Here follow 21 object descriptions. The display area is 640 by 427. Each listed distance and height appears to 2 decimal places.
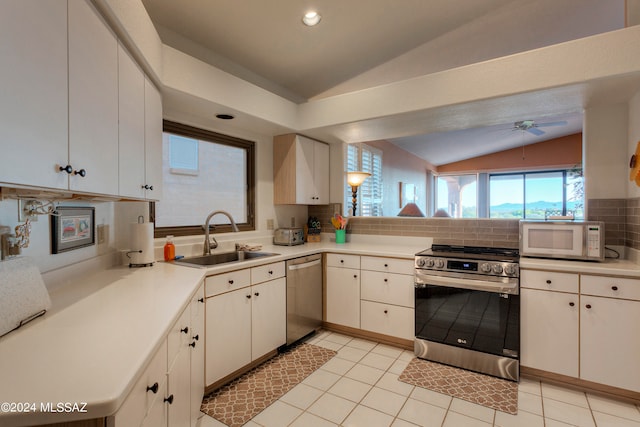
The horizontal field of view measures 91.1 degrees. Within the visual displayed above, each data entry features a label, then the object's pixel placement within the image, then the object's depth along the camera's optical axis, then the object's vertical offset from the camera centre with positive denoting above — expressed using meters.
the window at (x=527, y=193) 6.97 +0.44
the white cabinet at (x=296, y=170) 3.43 +0.47
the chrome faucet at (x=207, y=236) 2.66 -0.21
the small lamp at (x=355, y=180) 3.69 +0.38
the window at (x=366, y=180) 3.98 +0.48
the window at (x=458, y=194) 7.73 +0.46
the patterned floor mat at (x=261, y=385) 2.00 -1.27
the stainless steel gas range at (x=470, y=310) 2.39 -0.79
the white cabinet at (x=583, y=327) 2.07 -0.81
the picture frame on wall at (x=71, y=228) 1.52 -0.09
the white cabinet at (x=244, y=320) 2.14 -0.82
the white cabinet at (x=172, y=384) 0.85 -0.61
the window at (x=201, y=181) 2.65 +0.30
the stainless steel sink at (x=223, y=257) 2.56 -0.40
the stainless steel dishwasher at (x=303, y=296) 2.85 -0.81
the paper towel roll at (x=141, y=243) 2.11 -0.21
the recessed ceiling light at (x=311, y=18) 2.47 +1.56
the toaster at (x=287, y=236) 3.40 -0.27
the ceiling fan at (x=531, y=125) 3.64 +1.13
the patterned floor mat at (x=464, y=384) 2.12 -1.28
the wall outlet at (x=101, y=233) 1.96 -0.13
